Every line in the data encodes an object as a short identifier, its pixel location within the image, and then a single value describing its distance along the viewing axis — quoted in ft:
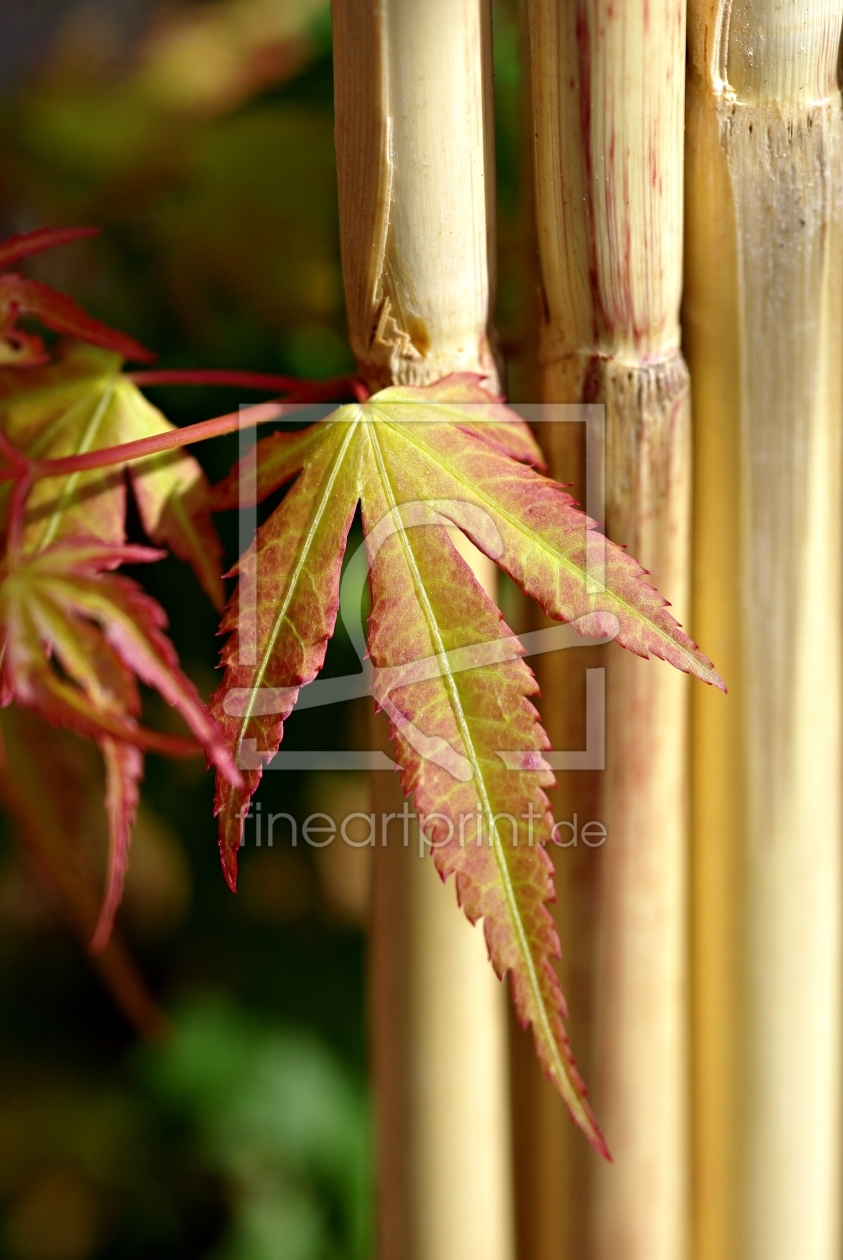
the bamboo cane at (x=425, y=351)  1.14
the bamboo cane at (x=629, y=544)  1.14
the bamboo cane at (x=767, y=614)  1.16
